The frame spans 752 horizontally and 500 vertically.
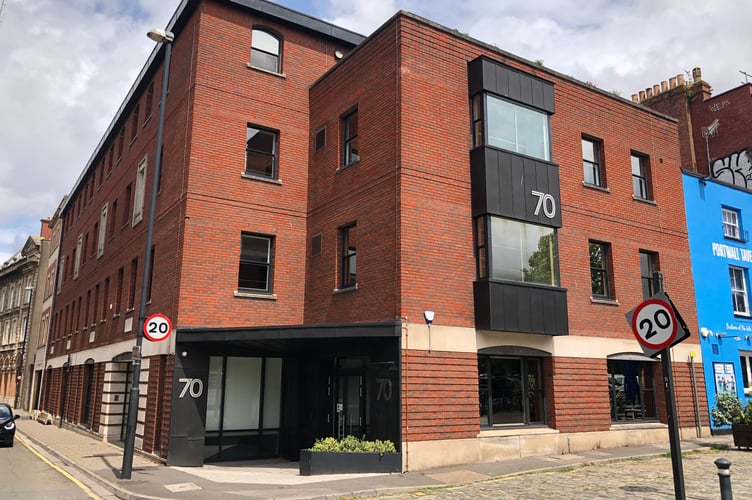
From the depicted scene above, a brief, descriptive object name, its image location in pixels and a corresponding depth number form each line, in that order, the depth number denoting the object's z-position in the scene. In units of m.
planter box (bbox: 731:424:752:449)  16.23
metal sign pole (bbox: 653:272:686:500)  6.71
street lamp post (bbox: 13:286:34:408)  50.96
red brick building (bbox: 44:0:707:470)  14.66
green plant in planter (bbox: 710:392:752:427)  18.56
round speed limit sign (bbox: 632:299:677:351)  6.79
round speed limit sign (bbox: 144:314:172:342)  13.34
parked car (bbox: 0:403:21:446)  20.59
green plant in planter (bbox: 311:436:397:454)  13.17
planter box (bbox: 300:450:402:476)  12.94
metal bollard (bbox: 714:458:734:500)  7.48
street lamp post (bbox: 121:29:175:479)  12.70
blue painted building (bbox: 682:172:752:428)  20.56
